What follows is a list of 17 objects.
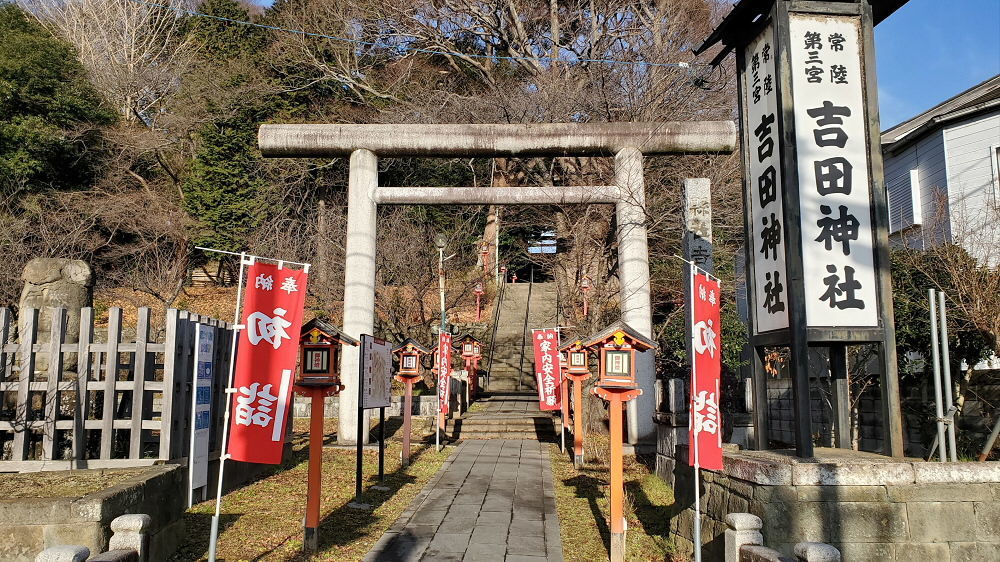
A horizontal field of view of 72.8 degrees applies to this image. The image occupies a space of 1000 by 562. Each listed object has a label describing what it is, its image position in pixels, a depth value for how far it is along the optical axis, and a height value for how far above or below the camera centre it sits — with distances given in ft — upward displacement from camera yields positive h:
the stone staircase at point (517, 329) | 75.31 +4.44
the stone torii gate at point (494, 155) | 39.45 +12.03
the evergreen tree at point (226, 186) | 84.07 +22.40
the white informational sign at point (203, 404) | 21.02 -1.38
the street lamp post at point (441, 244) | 56.40 +10.03
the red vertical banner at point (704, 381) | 18.80 -0.42
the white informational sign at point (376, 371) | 29.32 -0.27
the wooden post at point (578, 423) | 37.86 -3.26
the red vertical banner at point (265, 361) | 17.81 +0.11
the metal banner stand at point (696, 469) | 17.39 -2.74
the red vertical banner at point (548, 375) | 45.70 -0.62
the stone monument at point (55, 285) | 29.55 +3.45
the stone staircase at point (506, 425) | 50.14 -4.45
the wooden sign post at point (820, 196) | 19.47 +4.99
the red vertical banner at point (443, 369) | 44.14 -0.23
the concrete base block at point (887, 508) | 16.75 -3.49
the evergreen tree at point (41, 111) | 68.39 +26.99
